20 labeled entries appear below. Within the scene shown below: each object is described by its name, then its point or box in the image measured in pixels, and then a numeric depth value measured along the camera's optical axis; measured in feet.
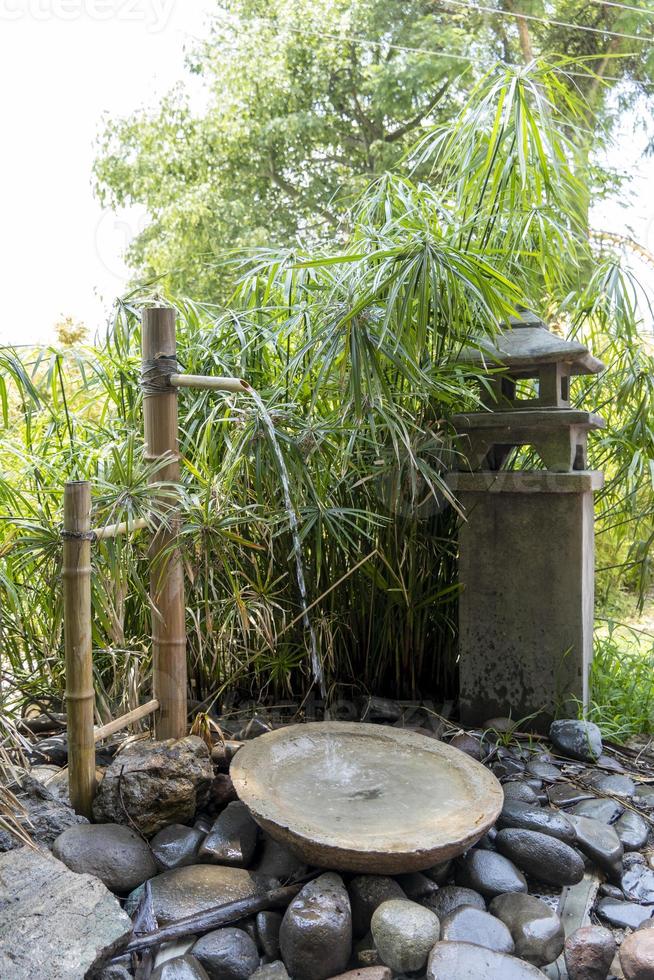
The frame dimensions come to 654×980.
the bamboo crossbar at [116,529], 6.64
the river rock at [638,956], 5.60
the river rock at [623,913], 6.47
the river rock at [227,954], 5.57
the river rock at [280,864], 6.48
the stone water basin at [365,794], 6.00
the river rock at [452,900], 6.24
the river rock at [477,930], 5.82
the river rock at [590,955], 5.72
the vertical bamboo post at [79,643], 6.50
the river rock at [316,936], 5.54
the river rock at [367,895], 6.05
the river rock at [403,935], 5.62
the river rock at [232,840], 6.61
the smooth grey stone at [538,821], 7.18
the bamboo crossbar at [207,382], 7.07
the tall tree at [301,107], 24.07
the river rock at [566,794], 8.09
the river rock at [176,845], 6.59
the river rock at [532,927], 5.88
